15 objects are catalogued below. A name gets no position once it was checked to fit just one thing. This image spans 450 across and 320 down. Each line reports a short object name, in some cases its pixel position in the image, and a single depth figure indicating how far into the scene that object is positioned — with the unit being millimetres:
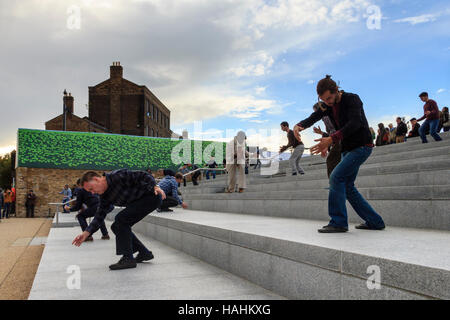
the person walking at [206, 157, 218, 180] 18695
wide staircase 2109
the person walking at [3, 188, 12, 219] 22516
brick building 40688
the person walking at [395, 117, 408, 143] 13539
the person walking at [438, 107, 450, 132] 12203
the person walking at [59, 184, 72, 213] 20898
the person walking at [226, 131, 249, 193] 10102
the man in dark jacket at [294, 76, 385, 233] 3588
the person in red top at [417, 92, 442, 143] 9602
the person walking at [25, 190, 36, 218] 23172
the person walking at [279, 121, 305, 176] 9977
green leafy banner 24641
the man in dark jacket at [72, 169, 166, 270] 4086
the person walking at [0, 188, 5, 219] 19684
